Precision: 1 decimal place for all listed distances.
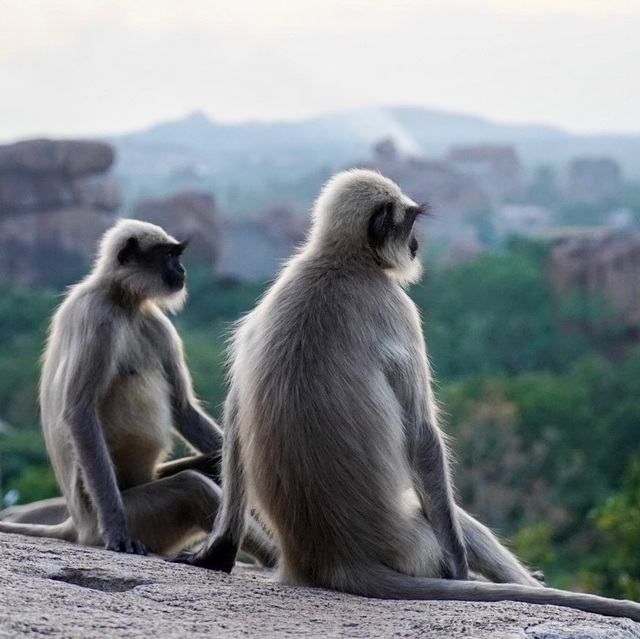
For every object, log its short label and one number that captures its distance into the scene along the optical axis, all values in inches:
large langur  285.7
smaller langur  352.8
